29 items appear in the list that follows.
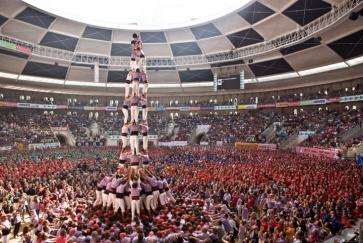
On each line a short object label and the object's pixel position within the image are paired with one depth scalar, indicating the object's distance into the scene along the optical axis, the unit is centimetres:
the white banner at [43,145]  3672
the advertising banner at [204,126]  4891
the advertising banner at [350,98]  3271
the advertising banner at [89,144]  4353
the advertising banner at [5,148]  3381
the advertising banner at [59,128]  4470
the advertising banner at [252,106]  4663
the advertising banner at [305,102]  3996
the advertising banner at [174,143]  4526
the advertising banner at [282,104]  4297
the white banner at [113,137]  4553
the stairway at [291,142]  3626
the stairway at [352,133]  2962
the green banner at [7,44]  2970
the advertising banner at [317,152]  2620
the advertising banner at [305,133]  3544
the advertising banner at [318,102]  3812
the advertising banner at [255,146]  3646
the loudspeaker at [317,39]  2977
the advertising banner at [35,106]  4345
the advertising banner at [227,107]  4864
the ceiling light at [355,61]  3343
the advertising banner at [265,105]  4486
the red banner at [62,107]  4765
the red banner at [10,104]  4148
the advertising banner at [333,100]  3618
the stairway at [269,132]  4032
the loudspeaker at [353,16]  2313
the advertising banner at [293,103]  4162
